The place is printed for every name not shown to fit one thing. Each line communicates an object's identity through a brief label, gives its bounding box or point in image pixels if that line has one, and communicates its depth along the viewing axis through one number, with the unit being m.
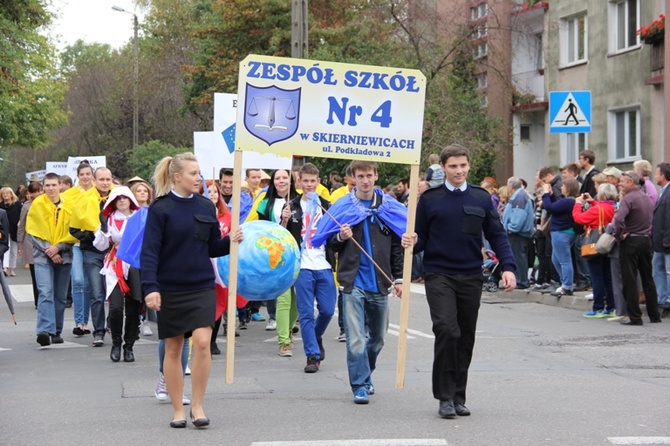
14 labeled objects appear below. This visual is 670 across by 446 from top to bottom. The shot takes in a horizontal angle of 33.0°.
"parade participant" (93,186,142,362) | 11.22
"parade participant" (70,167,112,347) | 12.65
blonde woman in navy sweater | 7.80
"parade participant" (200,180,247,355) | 8.85
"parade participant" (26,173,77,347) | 12.94
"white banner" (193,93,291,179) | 15.75
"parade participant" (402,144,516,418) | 8.18
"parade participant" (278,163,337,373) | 10.72
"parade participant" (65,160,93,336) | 13.02
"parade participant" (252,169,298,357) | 11.68
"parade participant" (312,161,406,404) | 8.88
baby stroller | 20.12
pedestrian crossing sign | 17.31
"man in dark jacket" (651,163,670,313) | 14.38
